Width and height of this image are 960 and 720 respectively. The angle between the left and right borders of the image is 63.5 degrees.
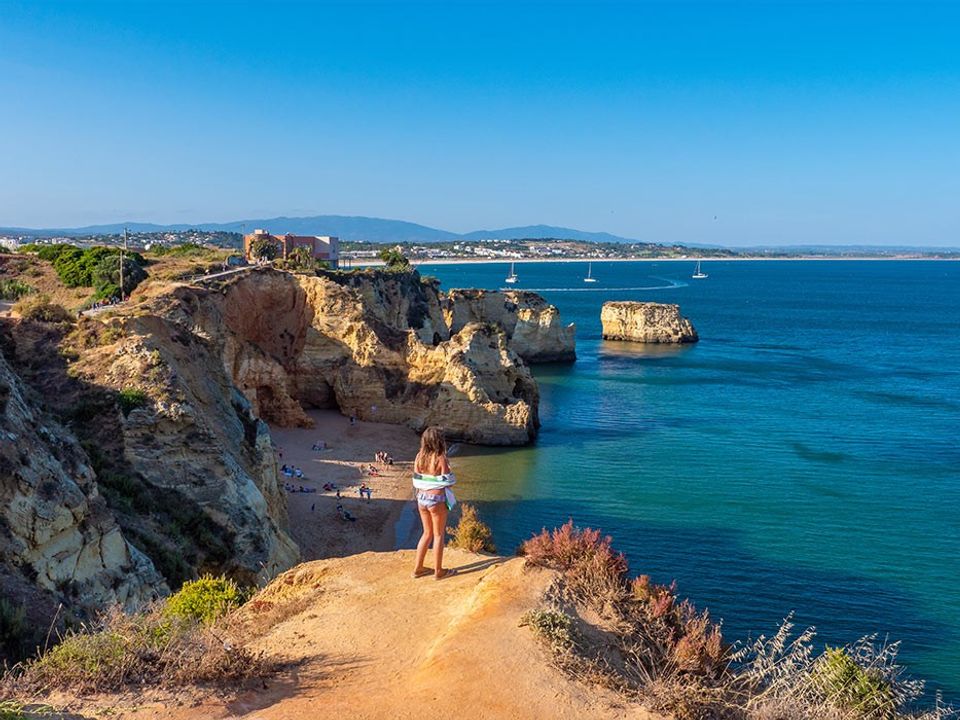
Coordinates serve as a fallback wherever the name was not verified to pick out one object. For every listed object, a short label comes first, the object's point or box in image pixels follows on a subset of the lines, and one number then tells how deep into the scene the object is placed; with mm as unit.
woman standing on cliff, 9070
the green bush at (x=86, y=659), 7020
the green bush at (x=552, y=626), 7441
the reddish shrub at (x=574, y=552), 8750
